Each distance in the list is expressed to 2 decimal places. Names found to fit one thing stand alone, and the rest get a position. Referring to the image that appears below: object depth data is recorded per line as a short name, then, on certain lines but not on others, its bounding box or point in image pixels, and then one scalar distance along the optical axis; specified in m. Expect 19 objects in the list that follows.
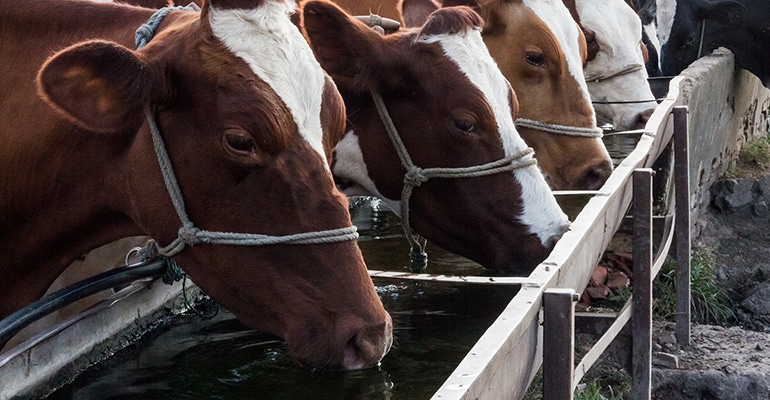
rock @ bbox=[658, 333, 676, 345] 5.42
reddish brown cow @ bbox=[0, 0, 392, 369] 2.74
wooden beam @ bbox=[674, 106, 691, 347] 5.30
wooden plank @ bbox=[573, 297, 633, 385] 3.24
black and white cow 9.39
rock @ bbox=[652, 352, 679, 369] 5.11
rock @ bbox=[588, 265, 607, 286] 5.81
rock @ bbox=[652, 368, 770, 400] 4.95
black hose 2.67
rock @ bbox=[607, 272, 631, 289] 5.80
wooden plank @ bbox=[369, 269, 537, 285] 2.84
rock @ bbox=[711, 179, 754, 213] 8.19
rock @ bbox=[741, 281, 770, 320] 6.34
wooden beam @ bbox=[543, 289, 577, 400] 2.47
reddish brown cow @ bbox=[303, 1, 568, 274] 3.87
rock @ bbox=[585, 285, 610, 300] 5.73
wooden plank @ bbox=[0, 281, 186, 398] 2.79
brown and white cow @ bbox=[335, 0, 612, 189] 4.78
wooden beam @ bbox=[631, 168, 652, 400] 4.11
